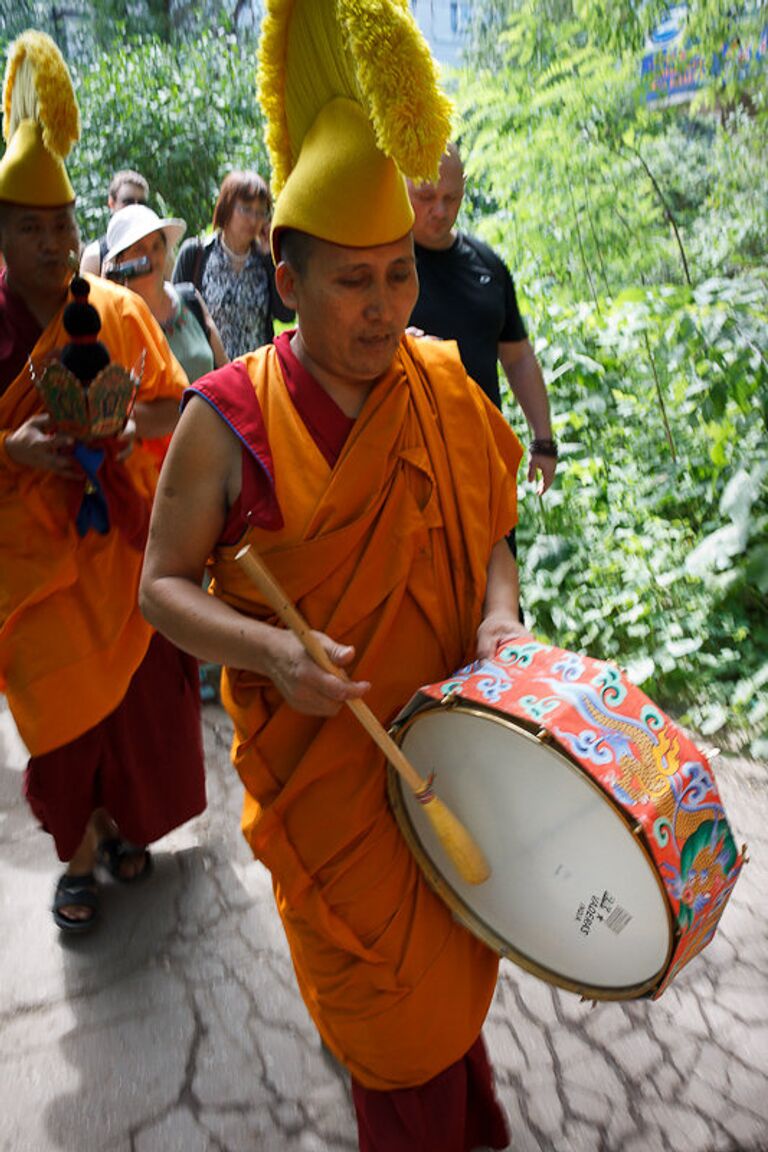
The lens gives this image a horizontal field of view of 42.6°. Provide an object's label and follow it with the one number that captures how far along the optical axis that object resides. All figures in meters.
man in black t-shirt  3.02
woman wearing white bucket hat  3.67
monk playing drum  1.67
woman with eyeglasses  4.45
